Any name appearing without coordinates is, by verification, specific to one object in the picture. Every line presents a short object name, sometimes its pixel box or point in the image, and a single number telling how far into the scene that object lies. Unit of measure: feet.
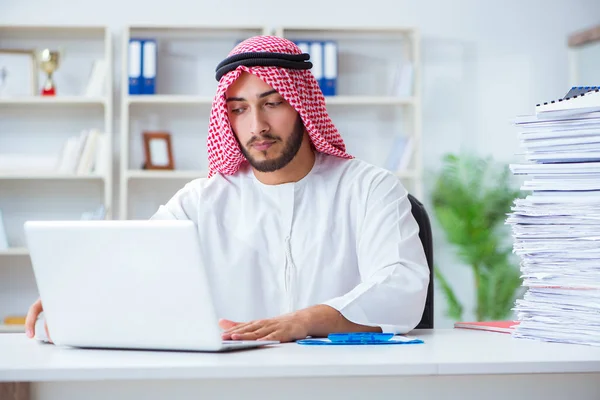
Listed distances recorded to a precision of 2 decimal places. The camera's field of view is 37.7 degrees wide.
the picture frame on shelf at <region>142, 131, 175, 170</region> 16.60
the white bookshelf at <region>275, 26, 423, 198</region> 17.42
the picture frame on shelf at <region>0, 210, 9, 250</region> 16.11
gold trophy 16.33
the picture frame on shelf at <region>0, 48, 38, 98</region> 16.53
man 7.36
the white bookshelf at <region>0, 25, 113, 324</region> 16.79
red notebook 5.84
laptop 4.17
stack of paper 5.04
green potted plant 16.71
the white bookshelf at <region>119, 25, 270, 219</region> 17.11
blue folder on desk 4.87
